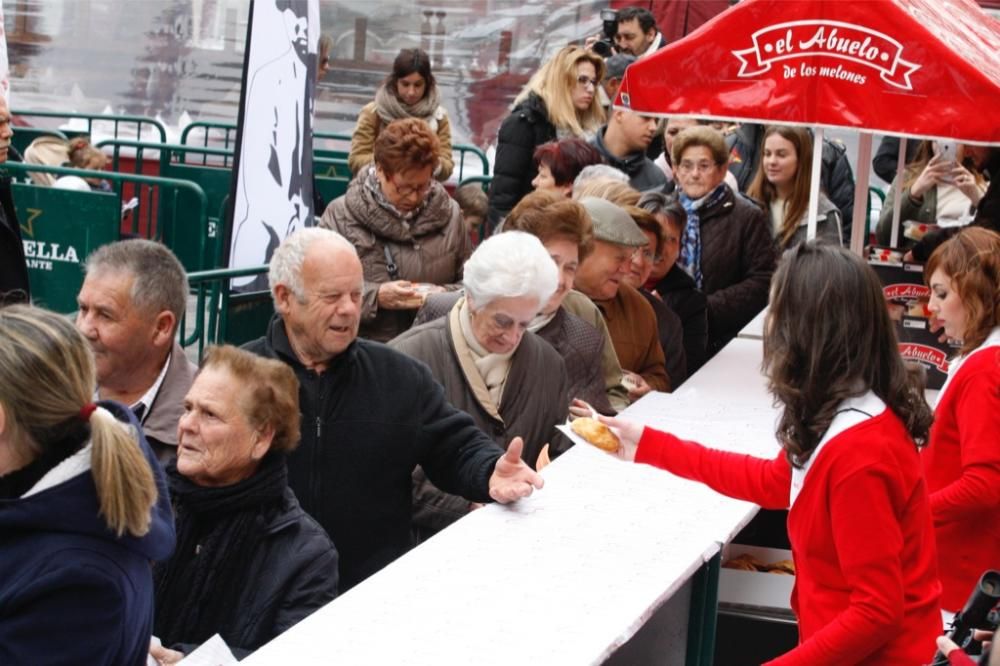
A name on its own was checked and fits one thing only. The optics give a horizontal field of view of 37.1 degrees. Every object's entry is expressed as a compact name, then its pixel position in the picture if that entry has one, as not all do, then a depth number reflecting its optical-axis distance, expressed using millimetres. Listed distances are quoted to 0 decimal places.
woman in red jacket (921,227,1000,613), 4371
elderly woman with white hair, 4707
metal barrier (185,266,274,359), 7223
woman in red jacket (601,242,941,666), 3191
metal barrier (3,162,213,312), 9312
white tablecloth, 3244
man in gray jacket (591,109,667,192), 8688
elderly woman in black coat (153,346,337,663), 3719
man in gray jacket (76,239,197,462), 4410
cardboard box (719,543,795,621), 5160
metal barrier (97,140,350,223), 12297
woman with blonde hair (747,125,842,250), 8680
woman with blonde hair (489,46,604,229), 9086
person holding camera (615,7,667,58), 12227
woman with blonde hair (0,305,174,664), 2637
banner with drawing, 7426
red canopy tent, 6090
